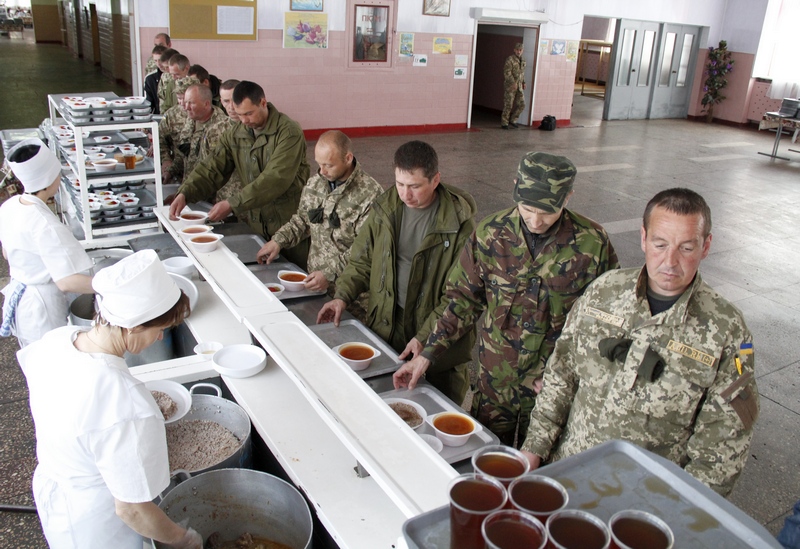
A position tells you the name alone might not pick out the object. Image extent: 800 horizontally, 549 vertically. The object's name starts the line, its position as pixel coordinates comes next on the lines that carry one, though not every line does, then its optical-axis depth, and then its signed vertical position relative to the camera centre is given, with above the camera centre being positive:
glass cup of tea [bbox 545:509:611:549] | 1.05 -0.72
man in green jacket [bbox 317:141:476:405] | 3.17 -0.98
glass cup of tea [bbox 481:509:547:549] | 1.04 -0.73
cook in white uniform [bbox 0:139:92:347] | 3.34 -1.06
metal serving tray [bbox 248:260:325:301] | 3.68 -1.26
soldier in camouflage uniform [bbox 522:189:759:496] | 1.96 -0.83
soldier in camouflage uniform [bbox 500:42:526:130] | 14.38 -0.29
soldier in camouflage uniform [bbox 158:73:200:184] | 6.03 -0.83
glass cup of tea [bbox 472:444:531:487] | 1.33 -0.79
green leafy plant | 17.19 +0.39
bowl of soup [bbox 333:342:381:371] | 2.83 -1.27
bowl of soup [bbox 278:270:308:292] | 3.69 -1.24
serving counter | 1.94 -1.16
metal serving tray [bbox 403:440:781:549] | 1.14 -0.76
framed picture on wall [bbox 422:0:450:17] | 12.84 +1.20
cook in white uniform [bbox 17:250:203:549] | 1.83 -1.02
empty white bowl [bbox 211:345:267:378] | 2.83 -1.33
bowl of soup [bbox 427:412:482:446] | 2.37 -1.30
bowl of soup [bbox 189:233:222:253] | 3.76 -1.08
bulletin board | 10.50 +0.57
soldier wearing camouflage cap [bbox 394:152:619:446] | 2.59 -0.87
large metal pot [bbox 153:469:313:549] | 2.16 -1.48
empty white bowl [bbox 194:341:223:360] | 3.10 -1.37
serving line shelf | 4.46 -0.93
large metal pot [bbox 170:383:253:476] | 2.61 -1.43
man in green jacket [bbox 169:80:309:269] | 4.54 -0.80
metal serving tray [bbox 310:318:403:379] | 2.91 -1.31
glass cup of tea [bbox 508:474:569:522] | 1.13 -0.73
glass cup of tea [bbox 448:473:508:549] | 1.08 -0.74
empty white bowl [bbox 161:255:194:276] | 3.89 -1.26
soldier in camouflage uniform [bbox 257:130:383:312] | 3.71 -0.86
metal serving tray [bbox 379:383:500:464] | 2.37 -1.35
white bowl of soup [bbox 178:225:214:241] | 4.02 -1.08
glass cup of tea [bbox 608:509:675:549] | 1.05 -0.72
